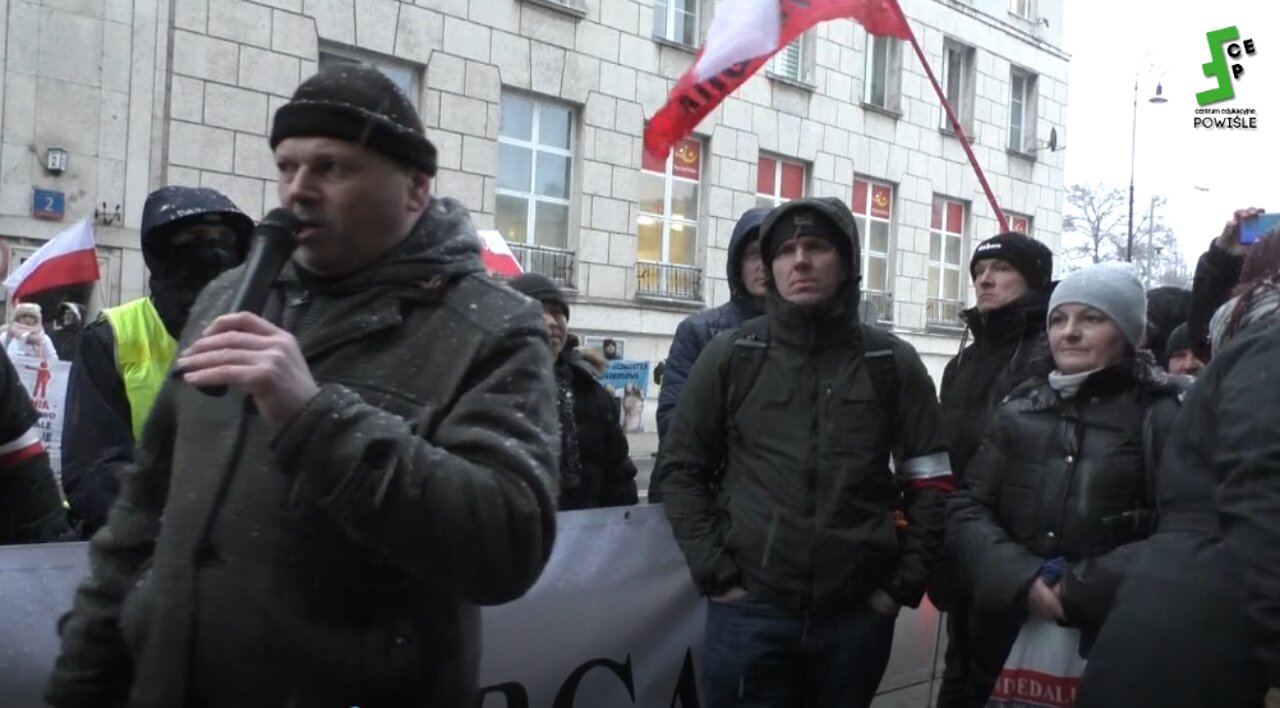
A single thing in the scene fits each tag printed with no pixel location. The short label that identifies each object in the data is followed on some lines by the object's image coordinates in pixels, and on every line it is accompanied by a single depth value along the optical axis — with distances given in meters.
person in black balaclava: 3.39
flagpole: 8.09
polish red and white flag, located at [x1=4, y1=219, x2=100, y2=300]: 9.78
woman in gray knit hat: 3.47
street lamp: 25.95
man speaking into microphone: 1.75
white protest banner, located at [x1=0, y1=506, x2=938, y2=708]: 3.96
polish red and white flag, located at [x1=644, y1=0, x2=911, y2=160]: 6.61
